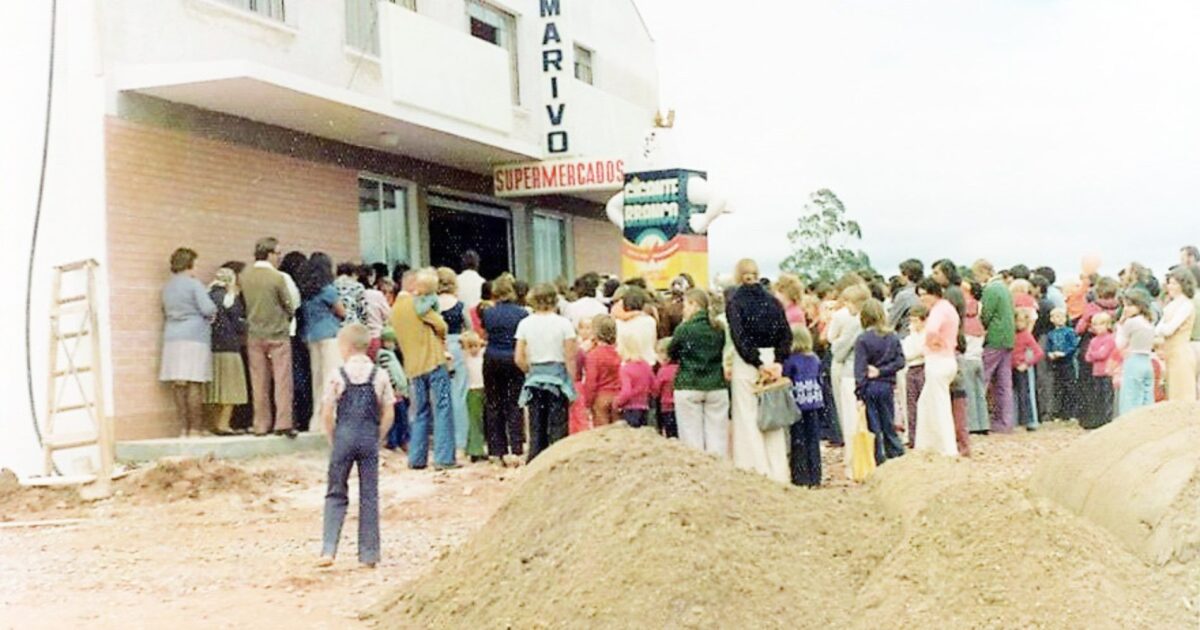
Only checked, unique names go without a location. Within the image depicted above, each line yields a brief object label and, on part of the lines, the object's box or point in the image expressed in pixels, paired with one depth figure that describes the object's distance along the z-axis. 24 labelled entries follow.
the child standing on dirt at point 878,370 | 10.41
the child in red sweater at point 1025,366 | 14.38
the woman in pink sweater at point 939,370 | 11.05
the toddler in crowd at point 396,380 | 12.21
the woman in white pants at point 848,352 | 11.01
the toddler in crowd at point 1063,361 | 14.88
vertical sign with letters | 19.22
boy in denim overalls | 7.78
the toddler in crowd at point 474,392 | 11.92
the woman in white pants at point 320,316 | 12.43
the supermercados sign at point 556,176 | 18.47
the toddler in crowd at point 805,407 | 10.19
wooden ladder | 11.01
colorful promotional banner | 18.94
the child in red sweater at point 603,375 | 10.50
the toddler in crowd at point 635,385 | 10.45
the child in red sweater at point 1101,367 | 14.08
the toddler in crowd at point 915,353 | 11.44
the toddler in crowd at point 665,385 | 10.88
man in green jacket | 13.47
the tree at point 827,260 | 19.38
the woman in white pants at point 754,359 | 9.73
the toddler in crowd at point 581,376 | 11.29
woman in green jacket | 9.99
